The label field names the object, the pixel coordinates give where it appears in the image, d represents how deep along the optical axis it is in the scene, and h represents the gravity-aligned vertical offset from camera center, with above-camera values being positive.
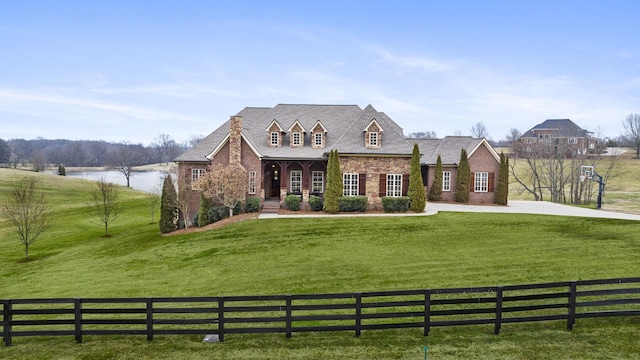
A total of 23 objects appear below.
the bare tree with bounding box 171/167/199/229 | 27.42 -1.82
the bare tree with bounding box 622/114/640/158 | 81.81 +10.76
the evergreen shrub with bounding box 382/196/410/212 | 27.91 -2.27
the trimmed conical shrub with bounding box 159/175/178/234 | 27.36 -2.45
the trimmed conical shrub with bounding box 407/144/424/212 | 27.56 -0.88
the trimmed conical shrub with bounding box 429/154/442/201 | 33.25 -0.95
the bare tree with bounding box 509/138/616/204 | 46.92 +2.12
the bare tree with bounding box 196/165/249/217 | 26.23 -0.82
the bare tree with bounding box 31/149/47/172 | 105.44 +2.44
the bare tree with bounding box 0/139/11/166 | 124.88 +6.08
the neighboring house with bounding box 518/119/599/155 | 54.81 +10.08
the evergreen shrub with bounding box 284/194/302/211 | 28.27 -2.18
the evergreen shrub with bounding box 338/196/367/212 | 27.84 -2.22
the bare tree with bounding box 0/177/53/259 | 25.70 -3.20
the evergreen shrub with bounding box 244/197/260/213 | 27.97 -2.41
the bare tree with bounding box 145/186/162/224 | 39.51 -3.00
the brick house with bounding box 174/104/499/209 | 28.97 +1.80
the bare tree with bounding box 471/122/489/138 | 96.56 +12.06
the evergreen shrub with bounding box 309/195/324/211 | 28.31 -2.26
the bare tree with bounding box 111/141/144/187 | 95.19 +4.96
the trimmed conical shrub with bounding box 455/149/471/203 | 32.50 -0.33
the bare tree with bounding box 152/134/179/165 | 176.60 +12.53
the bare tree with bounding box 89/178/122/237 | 32.38 -2.91
